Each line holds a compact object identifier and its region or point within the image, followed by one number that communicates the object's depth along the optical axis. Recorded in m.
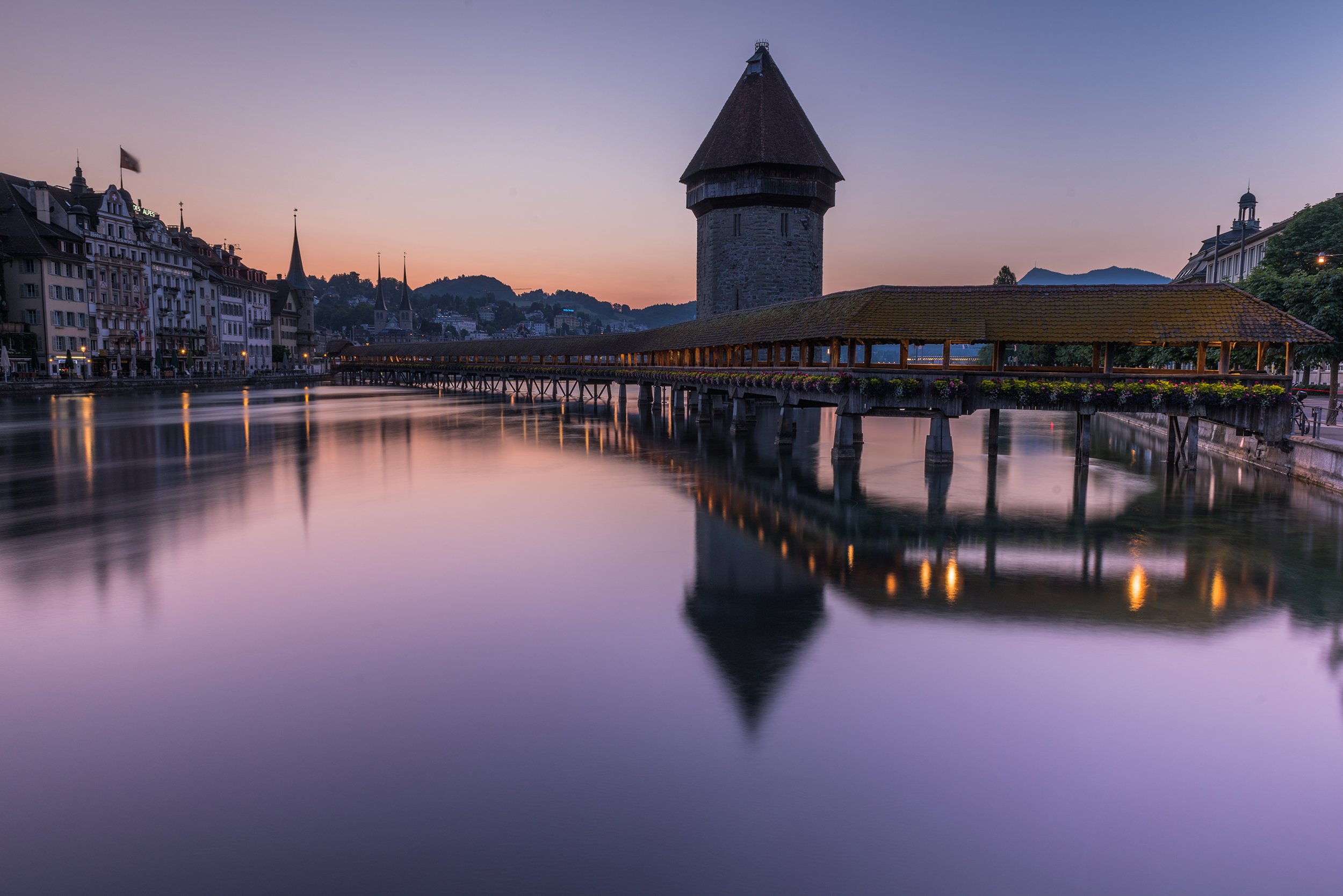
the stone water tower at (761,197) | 55.66
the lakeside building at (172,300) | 89.44
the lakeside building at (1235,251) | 77.48
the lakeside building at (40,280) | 70.81
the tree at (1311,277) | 32.53
